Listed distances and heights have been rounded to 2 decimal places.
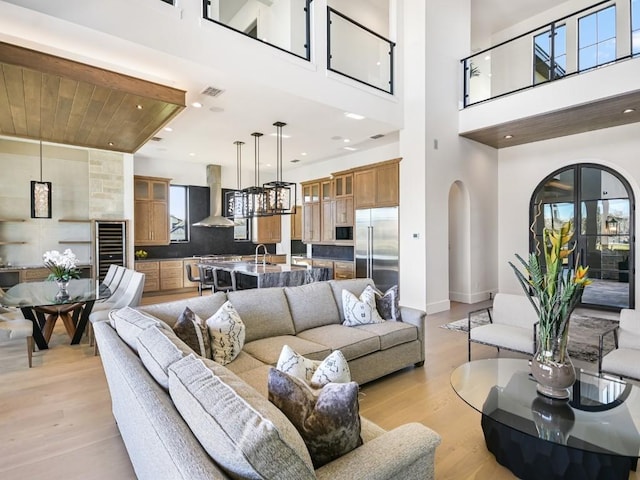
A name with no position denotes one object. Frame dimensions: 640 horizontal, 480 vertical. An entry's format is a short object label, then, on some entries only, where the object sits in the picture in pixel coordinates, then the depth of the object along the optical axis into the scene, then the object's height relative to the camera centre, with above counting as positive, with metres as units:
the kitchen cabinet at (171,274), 8.19 -0.84
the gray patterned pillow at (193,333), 2.41 -0.65
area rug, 4.01 -1.33
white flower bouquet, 4.43 -0.32
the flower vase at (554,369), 2.06 -0.78
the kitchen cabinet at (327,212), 7.93 +0.57
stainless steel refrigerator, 6.45 -0.15
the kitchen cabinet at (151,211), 7.95 +0.65
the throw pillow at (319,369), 1.64 -0.63
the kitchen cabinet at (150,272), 7.88 -0.76
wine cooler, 6.76 -0.10
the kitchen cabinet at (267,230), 10.12 +0.23
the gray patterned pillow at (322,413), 1.26 -0.64
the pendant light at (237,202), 6.56 +0.68
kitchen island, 5.40 -0.58
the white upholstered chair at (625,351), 2.66 -0.95
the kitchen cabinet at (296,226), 10.40 +0.34
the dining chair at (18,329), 3.58 -0.91
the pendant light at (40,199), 5.32 +0.61
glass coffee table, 1.78 -1.01
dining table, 3.90 -0.68
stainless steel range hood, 9.23 +1.24
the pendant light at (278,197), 5.62 +0.65
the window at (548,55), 5.87 +3.15
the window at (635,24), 5.15 +3.12
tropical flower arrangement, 1.98 -0.31
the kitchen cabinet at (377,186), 6.43 +0.98
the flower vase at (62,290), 4.04 -0.63
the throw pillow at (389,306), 3.68 -0.73
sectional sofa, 1.11 -0.78
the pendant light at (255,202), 5.95 +0.63
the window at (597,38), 5.59 +3.17
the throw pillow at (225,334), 2.55 -0.72
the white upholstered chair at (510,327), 3.31 -0.95
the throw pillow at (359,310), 3.51 -0.73
